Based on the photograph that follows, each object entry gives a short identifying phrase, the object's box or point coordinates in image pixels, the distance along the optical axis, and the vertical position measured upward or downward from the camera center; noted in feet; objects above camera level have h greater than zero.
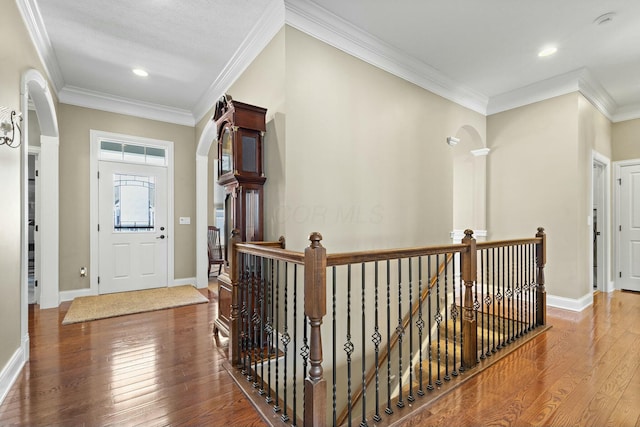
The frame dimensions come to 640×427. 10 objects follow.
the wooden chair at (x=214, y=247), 20.10 -2.21
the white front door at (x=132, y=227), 15.47 -0.64
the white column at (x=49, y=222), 13.16 -0.31
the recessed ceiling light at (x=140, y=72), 12.51 +5.98
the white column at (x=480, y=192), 15.85 +1.11
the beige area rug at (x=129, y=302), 12.25 -4.05
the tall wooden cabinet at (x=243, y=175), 9.16 +1.19
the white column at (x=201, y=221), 17.24 -0.38
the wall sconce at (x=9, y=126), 6.89 +2.11
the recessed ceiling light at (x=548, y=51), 11.18 +6.06
